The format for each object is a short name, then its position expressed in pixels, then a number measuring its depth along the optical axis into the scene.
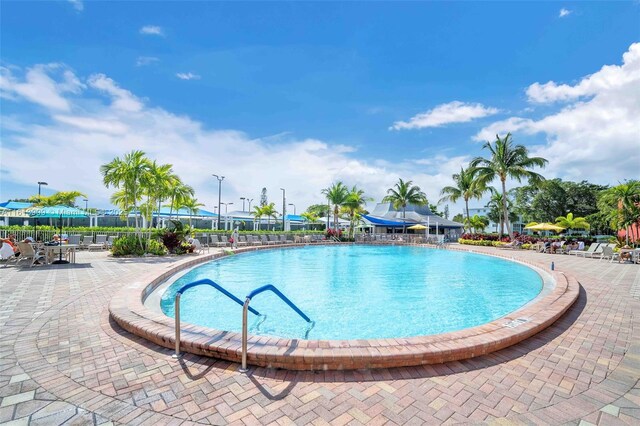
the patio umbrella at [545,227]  23.65
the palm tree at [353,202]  31.92
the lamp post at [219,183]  32.26
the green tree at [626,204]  17.73
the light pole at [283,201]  40.08
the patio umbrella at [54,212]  11.41
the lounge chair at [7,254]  10.22
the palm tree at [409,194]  35.19
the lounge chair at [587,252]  16.52
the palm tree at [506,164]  25.11
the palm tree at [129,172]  13.73
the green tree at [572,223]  27.34
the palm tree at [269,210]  38.41
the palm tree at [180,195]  18.88
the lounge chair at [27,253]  9.80
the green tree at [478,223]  43.41
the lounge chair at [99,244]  15.88
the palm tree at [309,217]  42.36
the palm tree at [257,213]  38.18
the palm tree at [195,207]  29.67
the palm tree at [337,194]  32.25
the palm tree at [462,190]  29.85
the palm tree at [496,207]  37.00
